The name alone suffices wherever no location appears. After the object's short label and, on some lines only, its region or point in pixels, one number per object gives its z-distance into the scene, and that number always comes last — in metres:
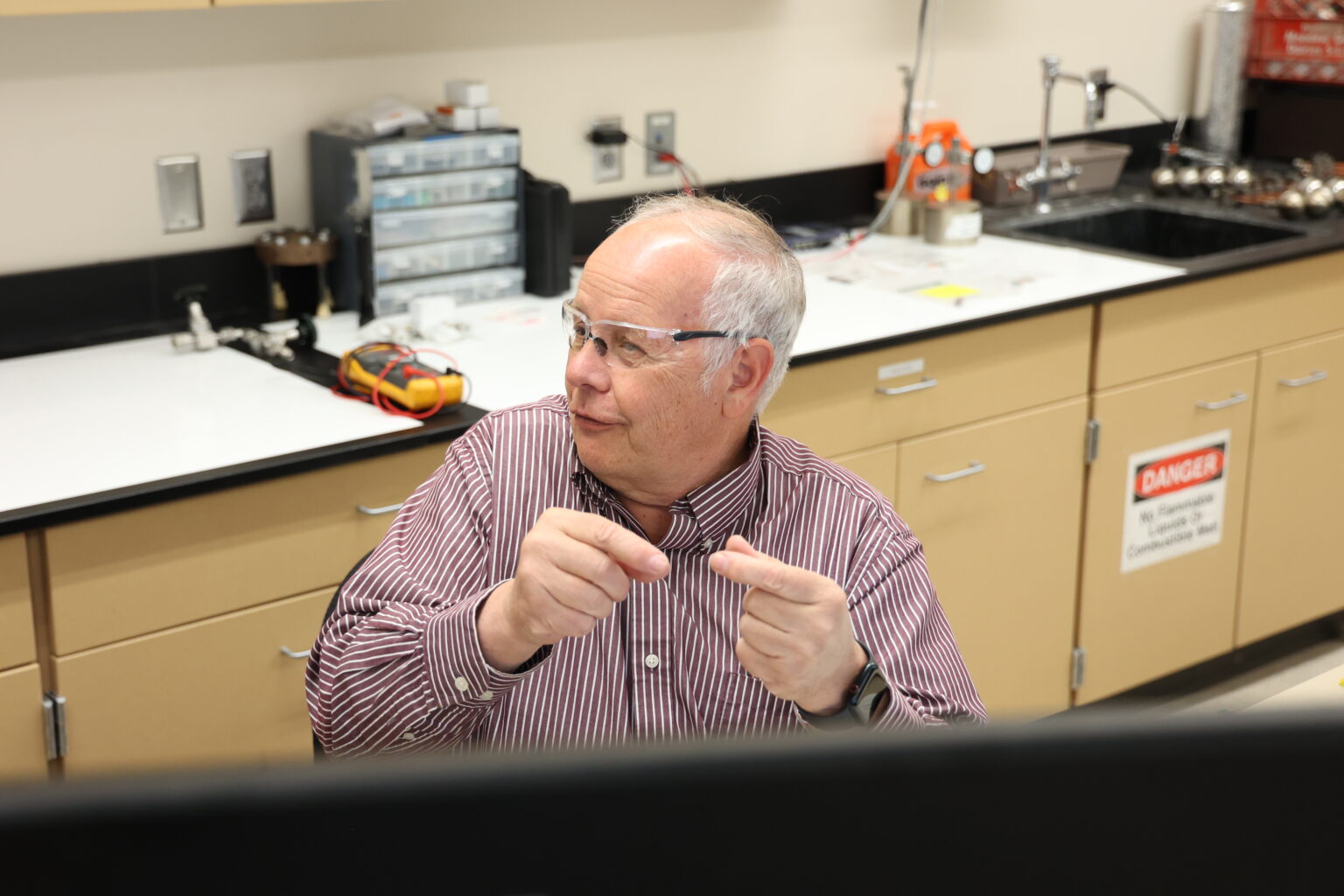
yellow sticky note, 2.89
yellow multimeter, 2.15
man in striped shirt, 1.48
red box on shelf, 3.95
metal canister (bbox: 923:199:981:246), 3.34
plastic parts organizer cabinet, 2.64
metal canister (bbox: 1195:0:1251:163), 4.05
